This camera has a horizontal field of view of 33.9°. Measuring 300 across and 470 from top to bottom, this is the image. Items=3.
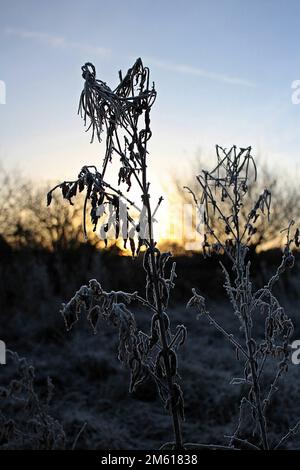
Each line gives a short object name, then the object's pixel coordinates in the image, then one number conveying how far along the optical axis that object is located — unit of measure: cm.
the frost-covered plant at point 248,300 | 242
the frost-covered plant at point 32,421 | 273
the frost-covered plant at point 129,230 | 180
